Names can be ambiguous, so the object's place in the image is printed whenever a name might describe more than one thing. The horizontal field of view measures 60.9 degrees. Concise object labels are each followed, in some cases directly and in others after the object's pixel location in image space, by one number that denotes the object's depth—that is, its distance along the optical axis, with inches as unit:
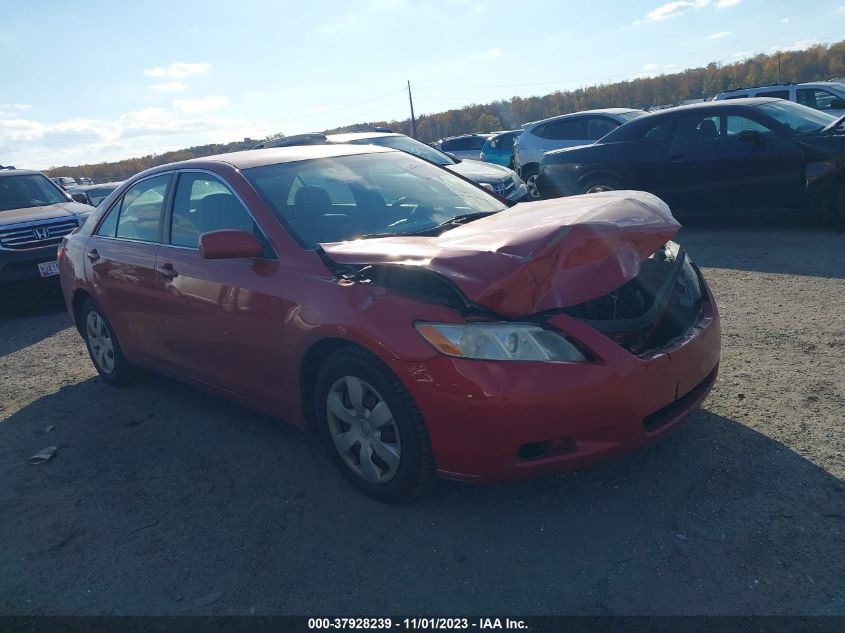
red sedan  118.4
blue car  742.6
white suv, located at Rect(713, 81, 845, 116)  527.8
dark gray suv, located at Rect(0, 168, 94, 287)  338.0
